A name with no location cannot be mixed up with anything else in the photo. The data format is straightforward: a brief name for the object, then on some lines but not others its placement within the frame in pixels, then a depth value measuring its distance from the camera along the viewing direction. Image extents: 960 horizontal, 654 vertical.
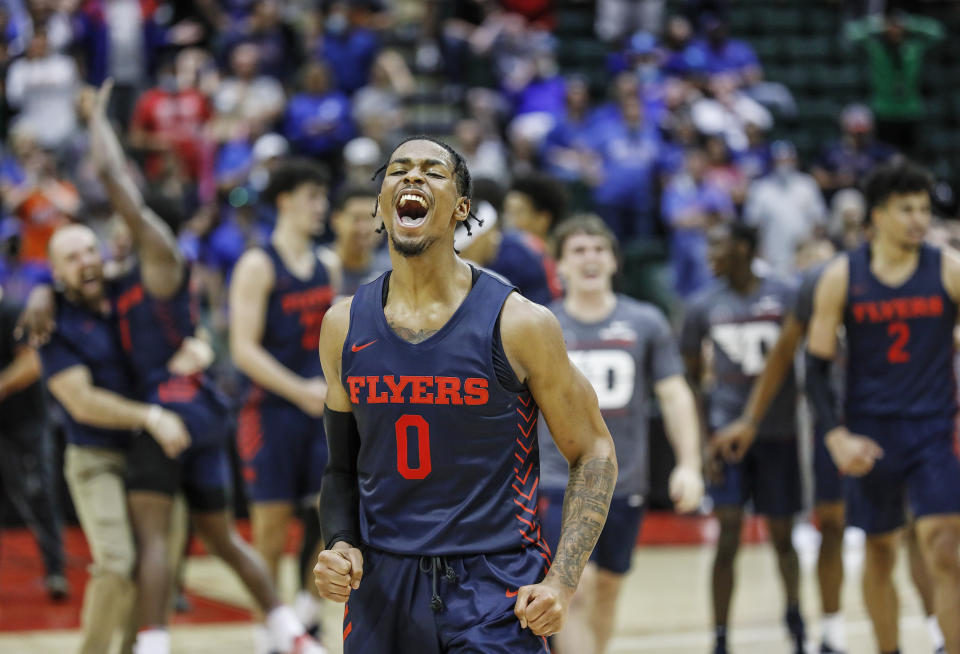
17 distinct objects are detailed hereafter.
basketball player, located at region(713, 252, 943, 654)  12.98
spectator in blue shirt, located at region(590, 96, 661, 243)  28.00
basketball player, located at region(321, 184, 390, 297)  14.68
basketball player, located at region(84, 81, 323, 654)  11.39
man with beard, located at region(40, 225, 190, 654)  11.13
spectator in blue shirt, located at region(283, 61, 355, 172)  26.91
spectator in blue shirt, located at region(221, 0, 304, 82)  28.56
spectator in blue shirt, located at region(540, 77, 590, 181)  28.14
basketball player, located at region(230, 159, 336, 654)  13.52
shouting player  6.82
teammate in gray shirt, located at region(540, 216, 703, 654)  11.56
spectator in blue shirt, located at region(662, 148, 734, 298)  26.23
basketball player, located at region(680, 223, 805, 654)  14.17
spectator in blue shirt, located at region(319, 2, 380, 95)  29.39
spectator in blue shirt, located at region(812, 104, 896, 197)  31.20
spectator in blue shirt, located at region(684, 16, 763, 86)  32.59
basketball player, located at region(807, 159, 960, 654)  11.65
